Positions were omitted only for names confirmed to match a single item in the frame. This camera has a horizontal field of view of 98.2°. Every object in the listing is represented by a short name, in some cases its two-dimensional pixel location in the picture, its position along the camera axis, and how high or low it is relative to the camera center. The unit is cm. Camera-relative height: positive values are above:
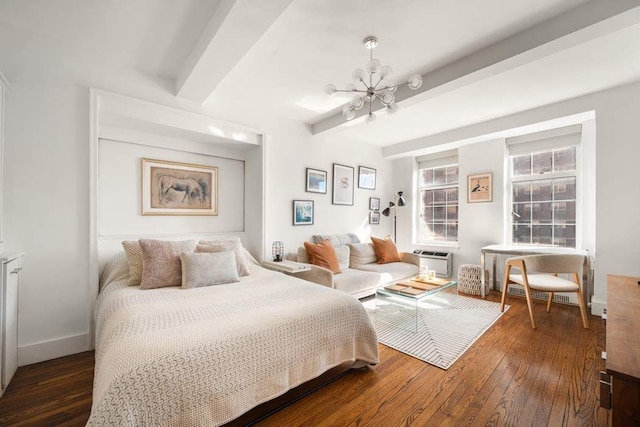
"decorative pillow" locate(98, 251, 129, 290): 252 -57
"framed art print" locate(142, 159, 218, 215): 309 +26
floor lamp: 518 +12
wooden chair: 280 -60
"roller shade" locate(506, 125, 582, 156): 380 +106
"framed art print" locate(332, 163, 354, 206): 458 +46
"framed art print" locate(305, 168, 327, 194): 419 +47
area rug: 241 -120
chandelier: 206 +102
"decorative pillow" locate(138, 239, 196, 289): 235 -47
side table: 318 -66
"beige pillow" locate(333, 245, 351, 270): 407 -65
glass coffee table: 277 -99
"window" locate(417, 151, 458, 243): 504 +27
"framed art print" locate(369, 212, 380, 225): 524 -12
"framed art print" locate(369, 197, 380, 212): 523 +15
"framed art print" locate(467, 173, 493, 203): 442 +40
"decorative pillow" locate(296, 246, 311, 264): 381 -62
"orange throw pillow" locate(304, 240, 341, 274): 364 -59
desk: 351 -50
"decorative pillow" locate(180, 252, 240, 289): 240 -53
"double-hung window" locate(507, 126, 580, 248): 385 +38
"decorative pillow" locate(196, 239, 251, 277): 281 -40
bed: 121 -73
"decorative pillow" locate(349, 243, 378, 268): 434 -69
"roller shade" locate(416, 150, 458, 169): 500 +100
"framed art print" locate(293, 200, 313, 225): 403 -1
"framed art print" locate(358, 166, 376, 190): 502 +63
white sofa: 335 -82
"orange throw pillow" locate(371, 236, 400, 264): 443 -63
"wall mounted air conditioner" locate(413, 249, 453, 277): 479 -88
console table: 79 -49
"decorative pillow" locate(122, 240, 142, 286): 242 -45
